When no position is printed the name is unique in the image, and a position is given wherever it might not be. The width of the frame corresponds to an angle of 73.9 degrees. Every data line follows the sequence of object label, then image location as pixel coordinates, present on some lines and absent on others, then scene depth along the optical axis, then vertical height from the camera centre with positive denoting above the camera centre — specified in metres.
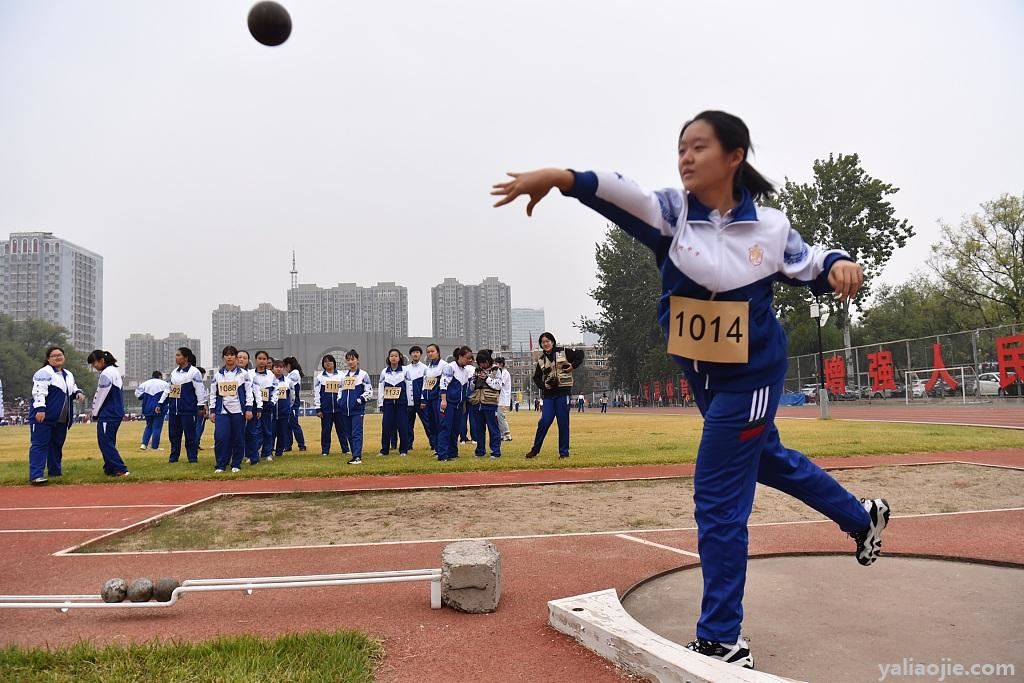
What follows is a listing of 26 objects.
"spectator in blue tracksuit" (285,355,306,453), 14.48 +0.07
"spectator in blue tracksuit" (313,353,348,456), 13.01 -0.11
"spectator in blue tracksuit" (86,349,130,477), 10.23 -0.25
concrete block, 3.40 -1.00
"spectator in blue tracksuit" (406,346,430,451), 12.78 +0.20
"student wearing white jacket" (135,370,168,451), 15.63 -0.12
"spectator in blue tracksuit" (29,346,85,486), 9.65 -0.30
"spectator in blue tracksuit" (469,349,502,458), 12.01 -0.28
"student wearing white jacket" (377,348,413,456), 12.59 -0.26
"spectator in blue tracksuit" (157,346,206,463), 12.69 -0.21
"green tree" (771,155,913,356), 47.09 +11.35
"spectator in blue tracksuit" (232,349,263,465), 11.79 -0.72
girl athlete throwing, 2.68 +0.38
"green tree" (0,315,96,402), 78.31 +4.83
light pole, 22.36 -0.70
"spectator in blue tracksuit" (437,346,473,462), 11.50 -0.24
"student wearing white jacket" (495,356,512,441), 13.70 -0.08
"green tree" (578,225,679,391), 61.69 +7.37
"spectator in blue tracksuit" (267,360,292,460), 13.60 -0.35
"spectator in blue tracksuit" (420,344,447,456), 12.69 +0.02
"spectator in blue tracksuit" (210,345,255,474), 10.87 -0.31
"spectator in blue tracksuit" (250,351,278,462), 12.55 -0.27
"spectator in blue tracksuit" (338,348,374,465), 11.75 -0.18
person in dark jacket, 11.18 -0.04
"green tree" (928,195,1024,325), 41.62 +6.97
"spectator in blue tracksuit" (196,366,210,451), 12.95 -0.54
